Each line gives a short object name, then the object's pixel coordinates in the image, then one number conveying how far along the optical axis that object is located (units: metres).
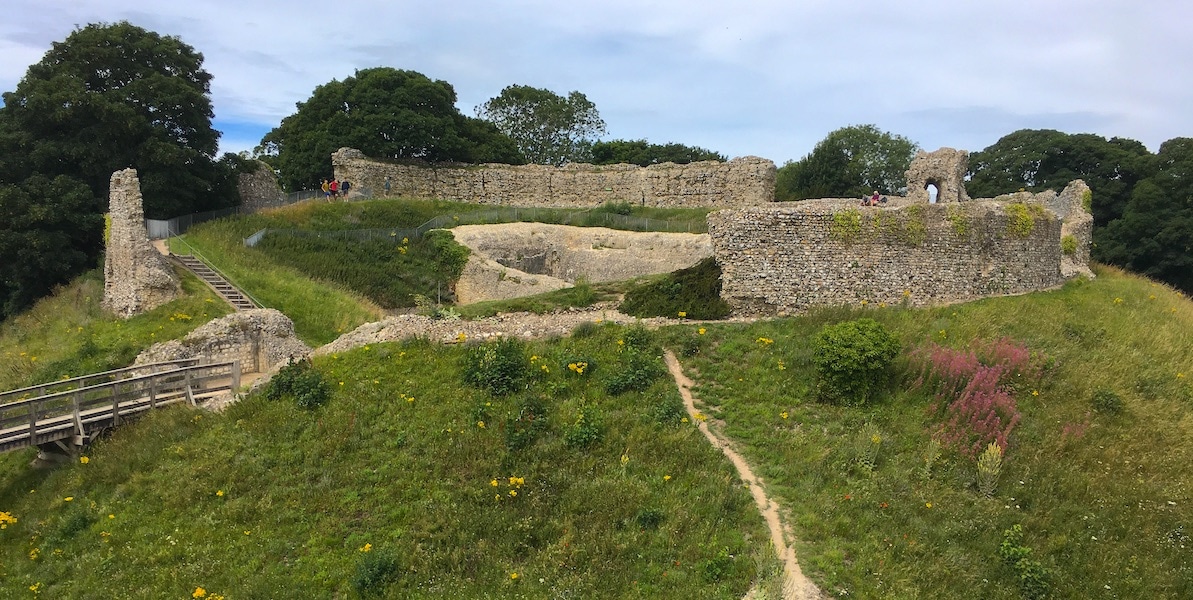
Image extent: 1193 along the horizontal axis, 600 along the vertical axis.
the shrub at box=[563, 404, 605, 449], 11.54
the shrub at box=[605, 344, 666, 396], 13.02
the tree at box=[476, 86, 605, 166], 54.28
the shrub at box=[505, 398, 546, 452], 11.54
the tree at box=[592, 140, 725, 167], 59.00
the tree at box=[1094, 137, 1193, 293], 37.53
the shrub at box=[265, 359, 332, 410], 13.38
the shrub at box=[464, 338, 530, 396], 13.15
